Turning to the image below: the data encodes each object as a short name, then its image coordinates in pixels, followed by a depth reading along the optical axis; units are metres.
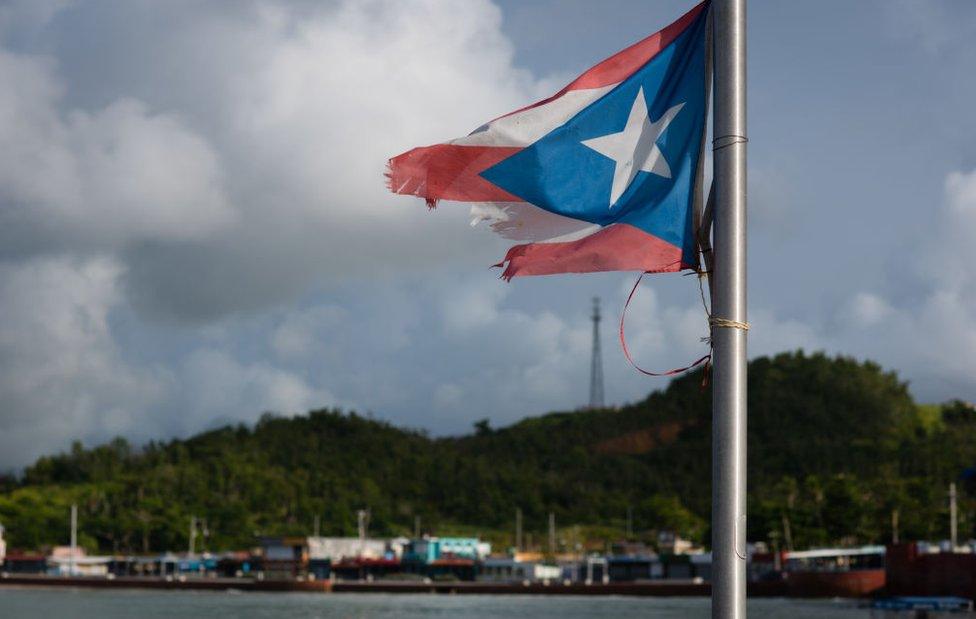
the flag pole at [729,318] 6.08
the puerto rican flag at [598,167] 7.04
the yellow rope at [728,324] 6.21
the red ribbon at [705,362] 6.87
